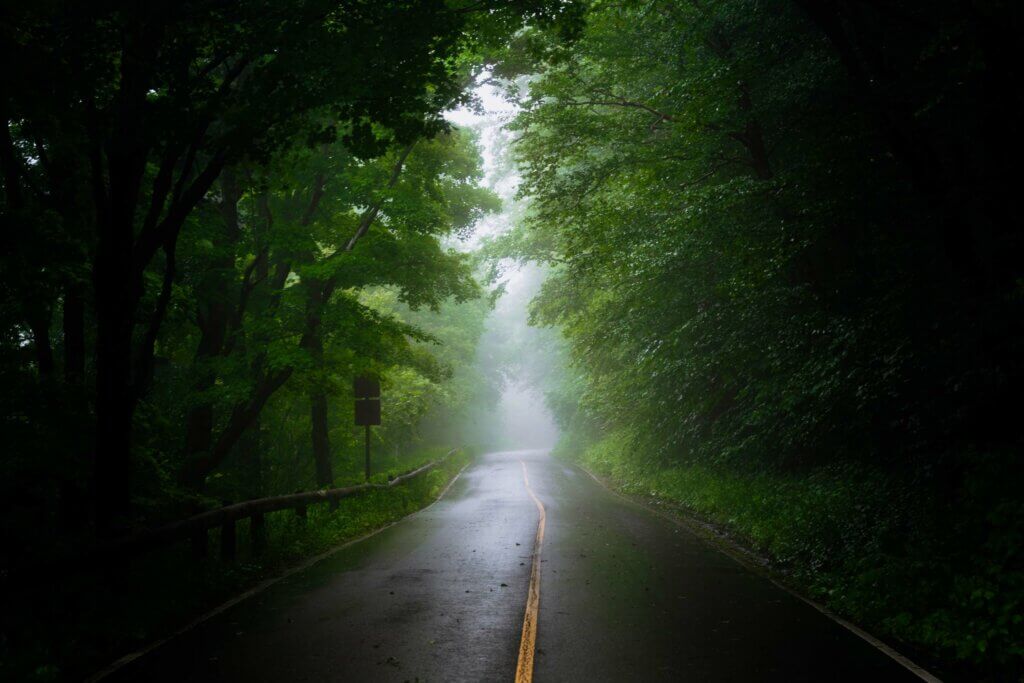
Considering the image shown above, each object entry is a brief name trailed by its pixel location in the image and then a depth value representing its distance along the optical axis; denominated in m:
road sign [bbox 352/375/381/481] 18.17
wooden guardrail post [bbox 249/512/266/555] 9.67
